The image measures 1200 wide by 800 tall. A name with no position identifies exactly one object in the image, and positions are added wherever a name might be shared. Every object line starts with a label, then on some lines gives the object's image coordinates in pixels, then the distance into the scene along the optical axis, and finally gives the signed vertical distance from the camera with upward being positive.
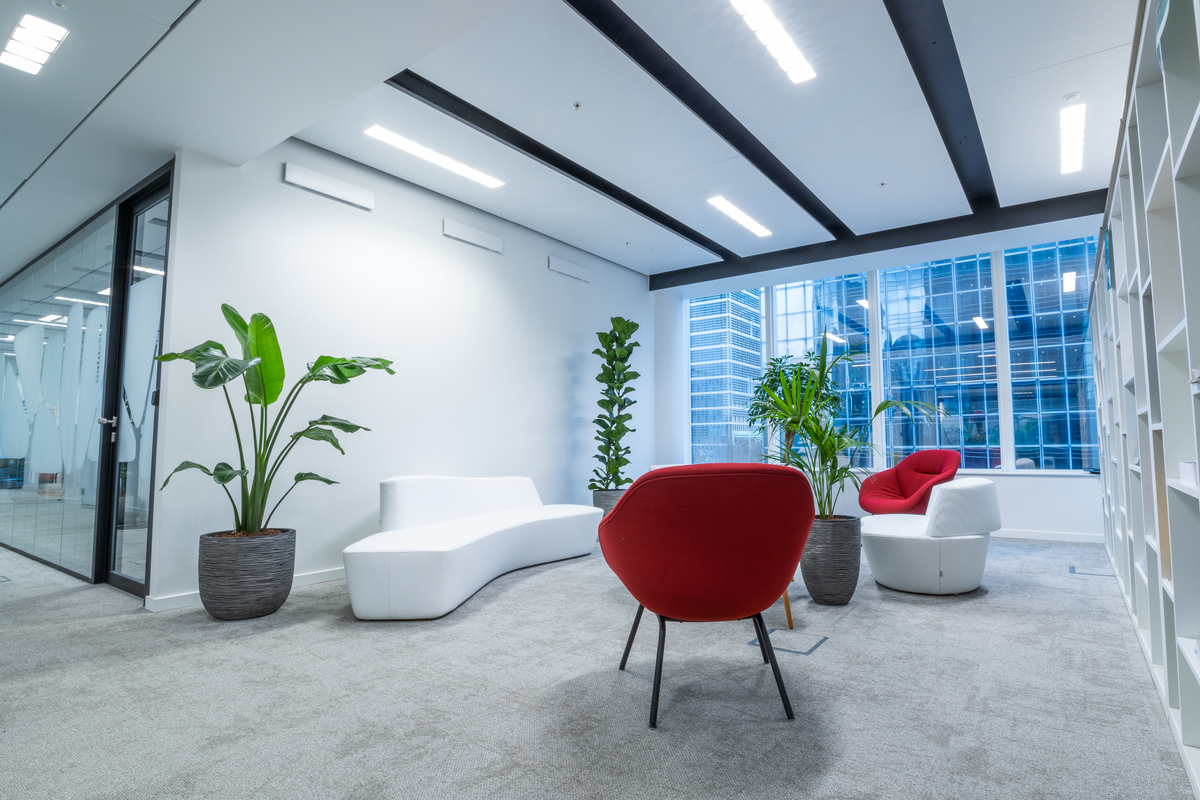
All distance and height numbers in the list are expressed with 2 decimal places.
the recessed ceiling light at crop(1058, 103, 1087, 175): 4.19 +2.15
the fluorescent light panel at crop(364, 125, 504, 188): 4.37 +2.09
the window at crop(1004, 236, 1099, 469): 6.36 +0.88
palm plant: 3.50 +0.06
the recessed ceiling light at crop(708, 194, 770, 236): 5.73 +2.13
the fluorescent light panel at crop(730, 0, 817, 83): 3.25 +2.20
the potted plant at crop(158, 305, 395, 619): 3.36 -0.25
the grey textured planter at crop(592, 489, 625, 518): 6.38 -0.59
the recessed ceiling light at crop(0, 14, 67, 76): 2.89 +1.86
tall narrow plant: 6.57 +0.33
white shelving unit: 1.56 +0.33
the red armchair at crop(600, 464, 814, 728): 2.03 -0.32
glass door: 3.96 +0.23
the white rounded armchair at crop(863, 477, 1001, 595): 3.83 -0.63
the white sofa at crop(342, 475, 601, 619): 3.38 -0.64
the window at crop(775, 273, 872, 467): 7.48 +1.39
